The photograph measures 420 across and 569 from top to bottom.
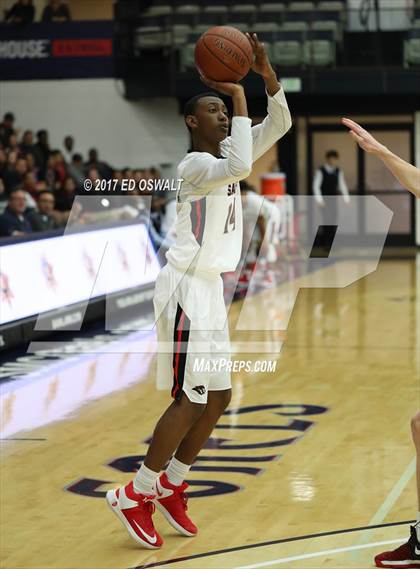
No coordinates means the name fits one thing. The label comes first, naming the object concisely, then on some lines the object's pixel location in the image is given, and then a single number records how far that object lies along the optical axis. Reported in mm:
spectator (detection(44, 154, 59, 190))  19430
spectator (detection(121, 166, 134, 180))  18603
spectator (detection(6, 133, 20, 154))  20350
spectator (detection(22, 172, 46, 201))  16911
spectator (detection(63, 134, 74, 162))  23531
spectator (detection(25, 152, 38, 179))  19045
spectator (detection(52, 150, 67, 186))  19984
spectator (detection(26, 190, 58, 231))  13992
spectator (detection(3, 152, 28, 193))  18094
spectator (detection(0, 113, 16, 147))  21141
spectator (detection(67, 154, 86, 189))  20406
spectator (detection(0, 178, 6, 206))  15309
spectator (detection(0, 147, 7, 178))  18484
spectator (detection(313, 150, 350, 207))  23078
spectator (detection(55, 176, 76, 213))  16544
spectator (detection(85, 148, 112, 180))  21359
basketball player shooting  5605
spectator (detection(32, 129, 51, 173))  21234
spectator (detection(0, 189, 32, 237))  13578
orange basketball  5535
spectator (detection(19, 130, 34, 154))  21236
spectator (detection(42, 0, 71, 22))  25234
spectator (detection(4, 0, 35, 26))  24719
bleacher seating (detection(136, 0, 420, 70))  22719
